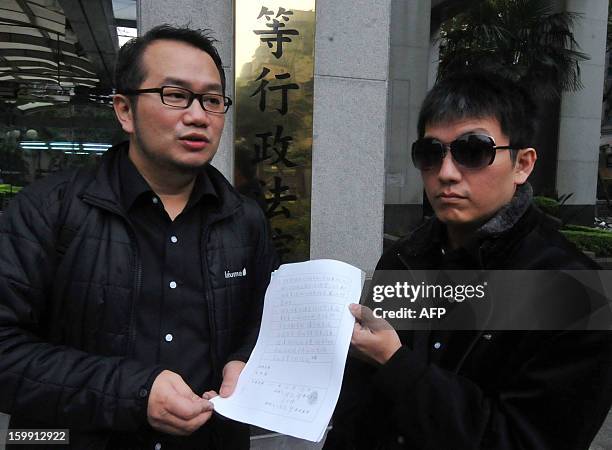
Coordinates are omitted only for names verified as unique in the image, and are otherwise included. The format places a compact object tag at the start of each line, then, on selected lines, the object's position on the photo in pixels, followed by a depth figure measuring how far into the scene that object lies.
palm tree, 9.00
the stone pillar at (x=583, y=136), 11.06
